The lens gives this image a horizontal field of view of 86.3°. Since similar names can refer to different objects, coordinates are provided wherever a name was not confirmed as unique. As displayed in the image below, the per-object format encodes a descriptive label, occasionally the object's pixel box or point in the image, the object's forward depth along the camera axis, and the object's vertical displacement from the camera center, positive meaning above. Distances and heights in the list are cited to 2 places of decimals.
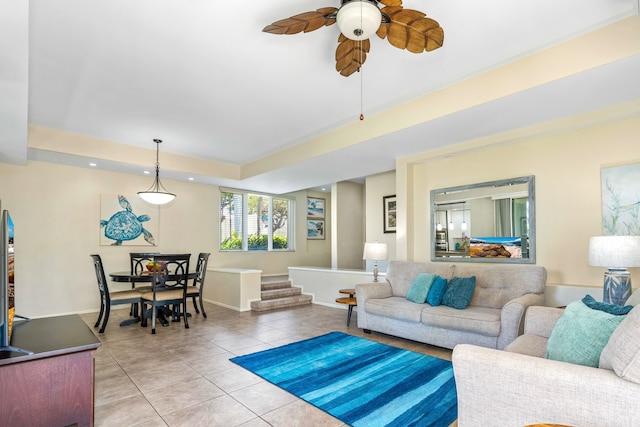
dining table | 4.53 -0.64
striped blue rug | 2.29 -1.23
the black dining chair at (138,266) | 4.68 -0.57
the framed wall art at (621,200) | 3.14 +0.27
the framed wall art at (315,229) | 8.86 +0.05
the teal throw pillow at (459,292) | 3.57 -0.67
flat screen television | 1.77 -0.26
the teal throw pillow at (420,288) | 3.89 -0.67
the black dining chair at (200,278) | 5.06 -0.74
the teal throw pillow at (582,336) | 1.51 -0.50
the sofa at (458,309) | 3.16 -0.82
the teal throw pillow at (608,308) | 1.66 -0.40
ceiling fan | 1.91 +1.21
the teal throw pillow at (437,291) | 3.76 -0.68
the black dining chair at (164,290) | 4.50 -0.81
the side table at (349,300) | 4.52 -0.95
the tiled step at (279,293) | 6.23 -1.15
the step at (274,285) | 6.54 -1.05
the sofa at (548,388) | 1.23 -0.63
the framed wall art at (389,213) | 6.59 +0.34
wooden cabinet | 1.75 -0.80
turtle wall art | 5.73 +0.18
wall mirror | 3.91 +0.10
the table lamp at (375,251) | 4.76 -0.30
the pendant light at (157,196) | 4.99 +0.54
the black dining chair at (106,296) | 4.39 -0.87
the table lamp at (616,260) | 2.64 -0.24
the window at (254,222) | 7.38 +0.22
